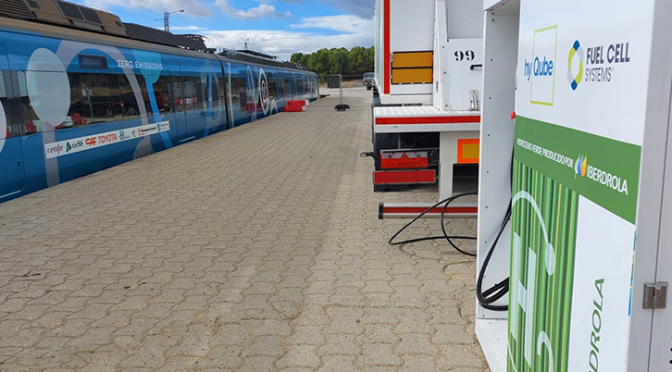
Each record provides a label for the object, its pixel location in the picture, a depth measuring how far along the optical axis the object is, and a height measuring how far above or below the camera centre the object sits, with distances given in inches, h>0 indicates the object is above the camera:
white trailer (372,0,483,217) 204.4 -0.5
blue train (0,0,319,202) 272.1 -1.8
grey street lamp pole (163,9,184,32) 1850.1 +251.0
